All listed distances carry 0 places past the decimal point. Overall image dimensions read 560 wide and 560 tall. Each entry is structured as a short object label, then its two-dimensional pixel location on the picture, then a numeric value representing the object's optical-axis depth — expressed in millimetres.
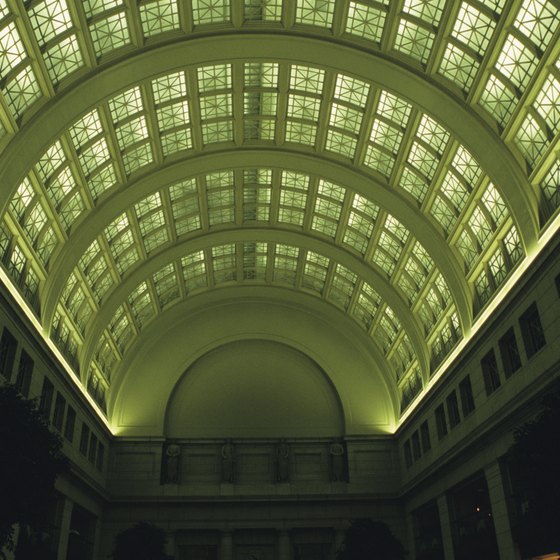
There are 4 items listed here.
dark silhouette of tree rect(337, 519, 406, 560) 33812
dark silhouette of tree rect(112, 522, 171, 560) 35844
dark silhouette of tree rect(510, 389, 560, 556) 17047
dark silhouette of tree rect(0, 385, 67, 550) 17172
